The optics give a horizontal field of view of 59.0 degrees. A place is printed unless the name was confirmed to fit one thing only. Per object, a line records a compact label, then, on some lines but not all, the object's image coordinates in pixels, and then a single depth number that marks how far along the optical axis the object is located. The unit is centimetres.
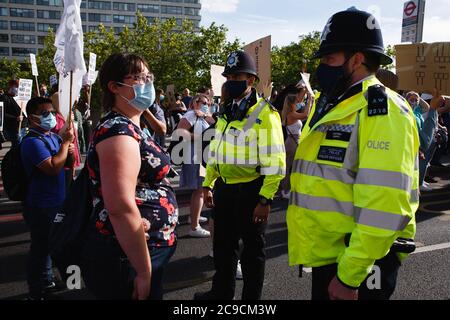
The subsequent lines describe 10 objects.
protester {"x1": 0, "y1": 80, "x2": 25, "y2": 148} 1042
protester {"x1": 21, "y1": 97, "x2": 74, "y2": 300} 320
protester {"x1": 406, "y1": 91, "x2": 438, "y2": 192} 606
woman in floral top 166
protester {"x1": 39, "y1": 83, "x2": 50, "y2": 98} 1092
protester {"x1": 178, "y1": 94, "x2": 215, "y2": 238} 524
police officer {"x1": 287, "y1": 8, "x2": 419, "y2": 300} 156
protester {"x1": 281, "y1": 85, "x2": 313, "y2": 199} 696
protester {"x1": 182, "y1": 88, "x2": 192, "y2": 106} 1443
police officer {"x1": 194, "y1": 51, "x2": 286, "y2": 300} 306
